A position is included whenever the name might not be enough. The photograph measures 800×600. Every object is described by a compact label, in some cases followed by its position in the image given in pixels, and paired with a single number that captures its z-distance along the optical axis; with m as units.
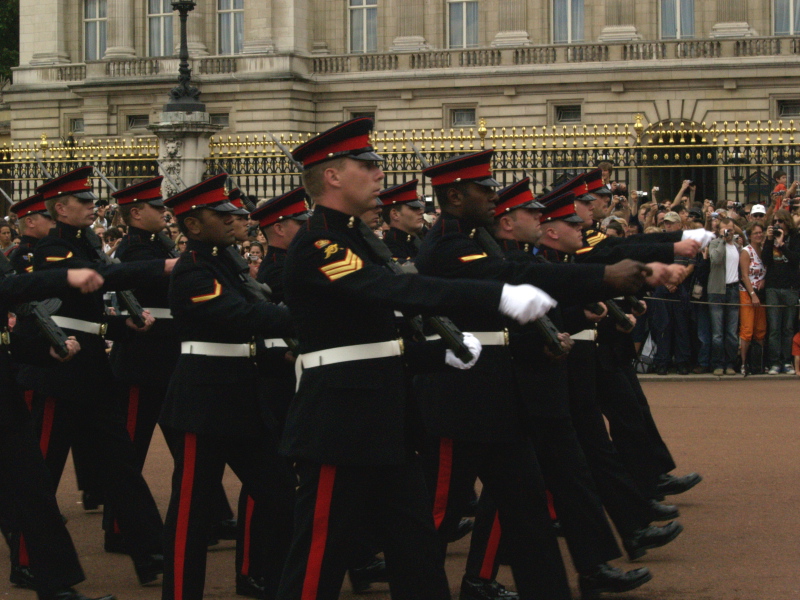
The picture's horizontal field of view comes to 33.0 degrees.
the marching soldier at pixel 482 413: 5.07
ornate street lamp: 18.66
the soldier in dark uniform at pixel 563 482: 5.56
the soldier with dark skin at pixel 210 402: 5.35
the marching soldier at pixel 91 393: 6.31
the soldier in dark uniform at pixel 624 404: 6.97
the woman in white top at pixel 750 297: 13.64
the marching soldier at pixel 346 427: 4.35
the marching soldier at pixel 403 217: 8.67
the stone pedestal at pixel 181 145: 19.11
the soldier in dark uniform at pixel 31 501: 5.64
